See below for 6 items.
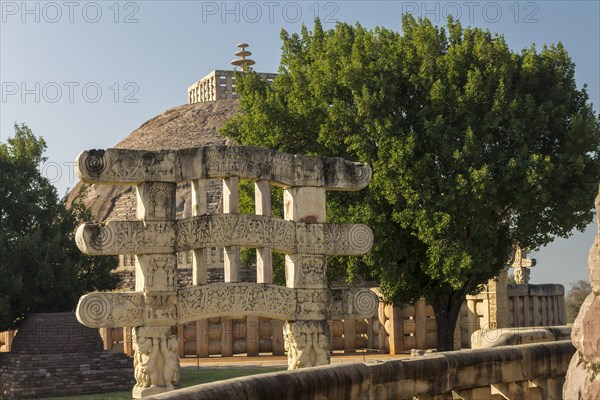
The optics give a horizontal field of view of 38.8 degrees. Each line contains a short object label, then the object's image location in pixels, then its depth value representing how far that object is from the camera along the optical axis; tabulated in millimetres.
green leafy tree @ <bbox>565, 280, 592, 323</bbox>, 47844
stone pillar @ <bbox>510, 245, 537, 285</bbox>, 42125
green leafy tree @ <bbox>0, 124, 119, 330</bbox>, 23891
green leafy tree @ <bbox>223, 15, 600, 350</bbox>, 21031
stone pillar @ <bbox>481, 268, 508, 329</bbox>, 26469
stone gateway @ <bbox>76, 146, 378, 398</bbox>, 12164
